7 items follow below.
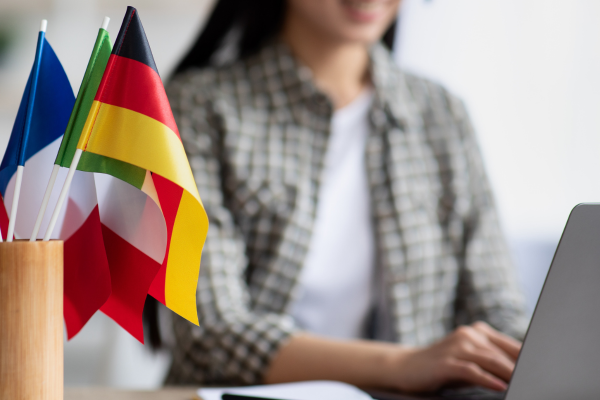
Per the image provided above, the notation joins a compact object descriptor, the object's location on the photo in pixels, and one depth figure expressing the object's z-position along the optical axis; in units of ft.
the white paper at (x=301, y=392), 5.86
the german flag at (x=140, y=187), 5.04
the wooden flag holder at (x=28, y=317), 4.94
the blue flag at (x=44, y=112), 5.30
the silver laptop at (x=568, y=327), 5.24
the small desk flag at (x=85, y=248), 5.14
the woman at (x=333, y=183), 8.94
